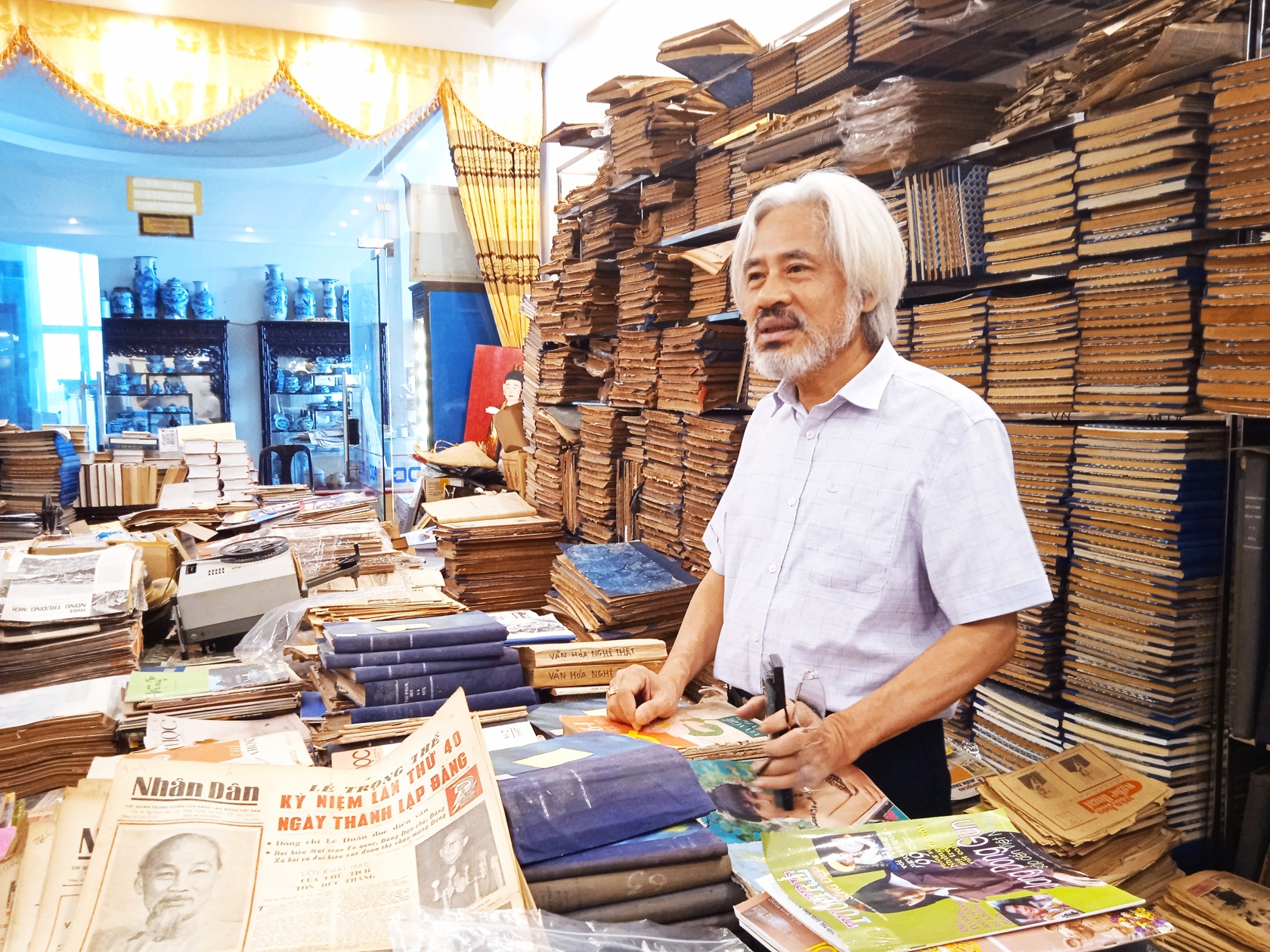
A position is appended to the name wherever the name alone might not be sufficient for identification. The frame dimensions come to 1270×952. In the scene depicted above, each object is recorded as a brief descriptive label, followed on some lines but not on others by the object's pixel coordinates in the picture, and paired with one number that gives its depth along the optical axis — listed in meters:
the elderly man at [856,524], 1.44
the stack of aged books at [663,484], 3.67
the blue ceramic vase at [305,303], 8.21
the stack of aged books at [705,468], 3.27
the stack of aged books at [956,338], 2.32
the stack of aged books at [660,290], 3.87
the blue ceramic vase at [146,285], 7.35
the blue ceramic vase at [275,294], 7.98
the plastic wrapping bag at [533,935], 0.78
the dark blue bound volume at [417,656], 1.71
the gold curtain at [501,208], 6.81
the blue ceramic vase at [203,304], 7.77
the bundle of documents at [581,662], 1.85
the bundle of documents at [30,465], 5.26
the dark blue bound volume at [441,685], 1.69
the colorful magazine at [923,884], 0.78
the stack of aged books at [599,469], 4.30
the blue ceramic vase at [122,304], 7.29
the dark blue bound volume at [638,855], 0.88
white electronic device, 2.80
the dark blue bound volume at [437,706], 1.67
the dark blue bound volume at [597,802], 0.91
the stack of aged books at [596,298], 4.57
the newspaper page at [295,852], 0.84
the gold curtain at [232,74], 5.84
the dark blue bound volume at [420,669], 1.69
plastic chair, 7.53
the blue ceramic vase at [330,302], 8.27
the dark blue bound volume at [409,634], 1.74
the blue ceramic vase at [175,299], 7.57
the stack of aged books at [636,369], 3.95
